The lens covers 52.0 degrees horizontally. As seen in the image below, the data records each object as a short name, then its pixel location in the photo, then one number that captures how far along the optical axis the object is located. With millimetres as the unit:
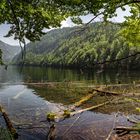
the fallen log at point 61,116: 10588
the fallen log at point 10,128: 8217
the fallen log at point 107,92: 15806
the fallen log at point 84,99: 13467
